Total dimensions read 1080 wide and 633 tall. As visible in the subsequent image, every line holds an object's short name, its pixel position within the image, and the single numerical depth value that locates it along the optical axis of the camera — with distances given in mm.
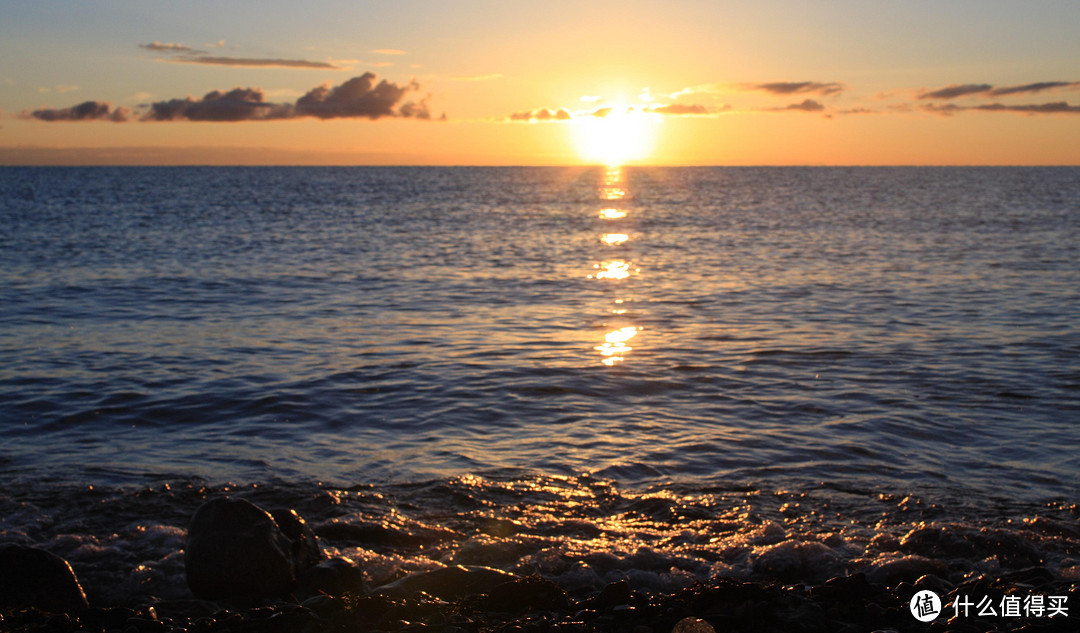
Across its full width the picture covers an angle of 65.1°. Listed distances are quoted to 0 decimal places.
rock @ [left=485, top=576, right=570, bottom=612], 6625
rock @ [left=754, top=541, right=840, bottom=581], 7417
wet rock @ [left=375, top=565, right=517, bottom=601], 6906
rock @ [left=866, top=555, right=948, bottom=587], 7219
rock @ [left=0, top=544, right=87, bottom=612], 6637
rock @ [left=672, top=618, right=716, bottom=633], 6031
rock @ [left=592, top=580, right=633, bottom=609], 6574
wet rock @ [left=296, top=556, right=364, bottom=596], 7039
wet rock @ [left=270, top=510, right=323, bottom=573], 7378
